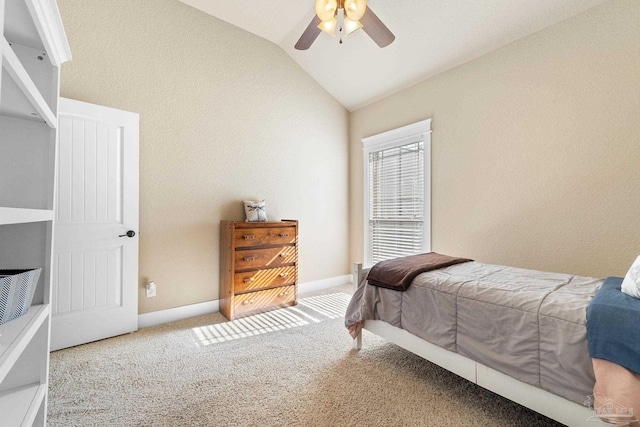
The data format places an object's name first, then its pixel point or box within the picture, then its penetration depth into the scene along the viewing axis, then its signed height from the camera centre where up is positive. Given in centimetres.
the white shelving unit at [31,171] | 102 +18
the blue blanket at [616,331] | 107 -44
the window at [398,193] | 341 +30
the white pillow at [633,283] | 127 -31
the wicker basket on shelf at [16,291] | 98 -27
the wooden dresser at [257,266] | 296 -55
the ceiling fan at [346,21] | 200 +146
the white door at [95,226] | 230 -9
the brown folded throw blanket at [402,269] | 193 -38
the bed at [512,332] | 119 -61
